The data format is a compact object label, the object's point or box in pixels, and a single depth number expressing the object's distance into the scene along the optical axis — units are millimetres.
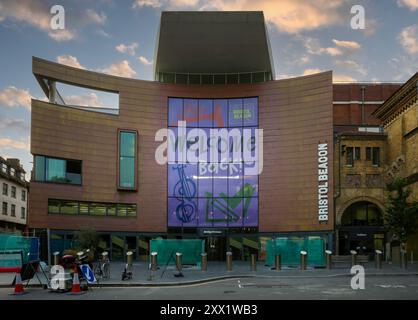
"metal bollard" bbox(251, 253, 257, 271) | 32944
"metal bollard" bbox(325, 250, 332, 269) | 34328
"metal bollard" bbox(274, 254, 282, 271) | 33625
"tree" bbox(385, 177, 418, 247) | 38719
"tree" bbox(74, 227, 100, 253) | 43125
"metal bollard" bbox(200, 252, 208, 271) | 32344
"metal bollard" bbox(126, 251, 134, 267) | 34309
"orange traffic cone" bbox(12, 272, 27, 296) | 20078
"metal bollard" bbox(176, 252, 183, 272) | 29852
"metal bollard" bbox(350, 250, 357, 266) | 34344
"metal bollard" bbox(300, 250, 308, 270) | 33750
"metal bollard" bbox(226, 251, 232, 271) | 33156
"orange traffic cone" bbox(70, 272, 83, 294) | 20033
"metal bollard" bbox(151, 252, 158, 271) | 30703
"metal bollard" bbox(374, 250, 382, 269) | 34219
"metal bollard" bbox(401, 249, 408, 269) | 35562
